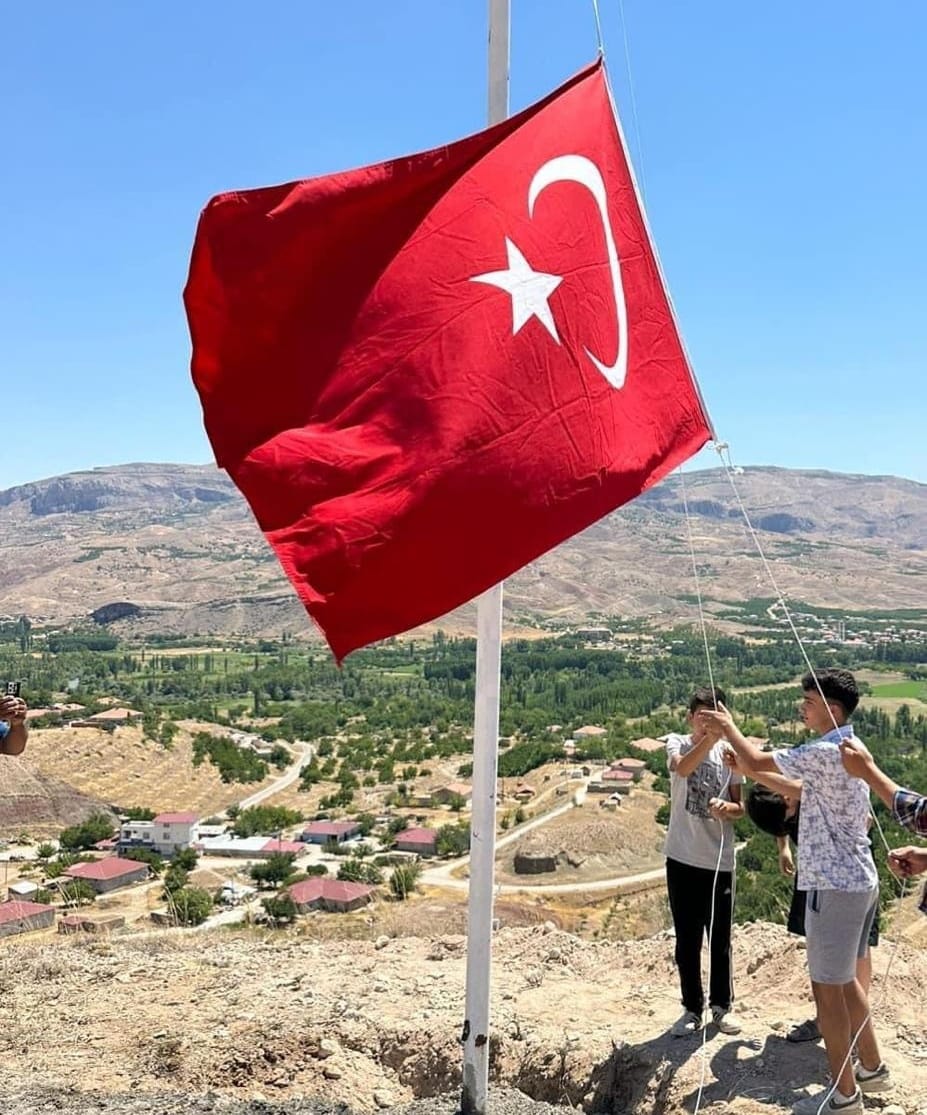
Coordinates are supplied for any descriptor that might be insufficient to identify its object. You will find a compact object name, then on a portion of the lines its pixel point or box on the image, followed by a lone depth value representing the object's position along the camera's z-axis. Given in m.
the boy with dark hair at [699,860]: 5.25
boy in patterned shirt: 4.25
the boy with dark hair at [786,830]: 5.17
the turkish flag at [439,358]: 3.96
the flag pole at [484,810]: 4.30
